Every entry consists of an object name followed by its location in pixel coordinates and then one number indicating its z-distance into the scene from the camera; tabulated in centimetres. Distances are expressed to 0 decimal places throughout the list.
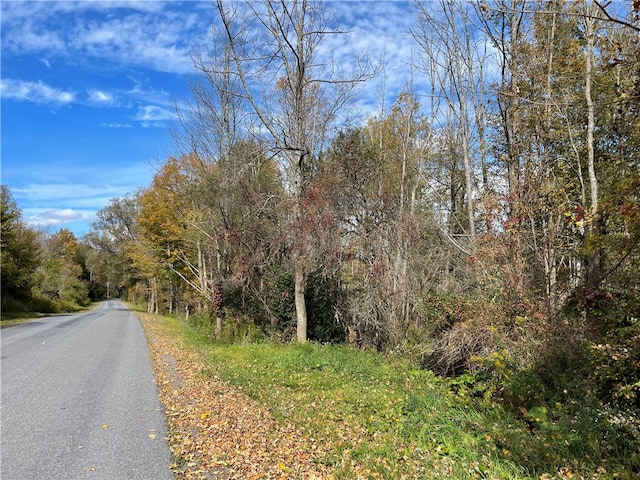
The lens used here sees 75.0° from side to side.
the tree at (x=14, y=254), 2751
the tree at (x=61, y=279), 4269
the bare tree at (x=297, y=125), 1246
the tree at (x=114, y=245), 4992
